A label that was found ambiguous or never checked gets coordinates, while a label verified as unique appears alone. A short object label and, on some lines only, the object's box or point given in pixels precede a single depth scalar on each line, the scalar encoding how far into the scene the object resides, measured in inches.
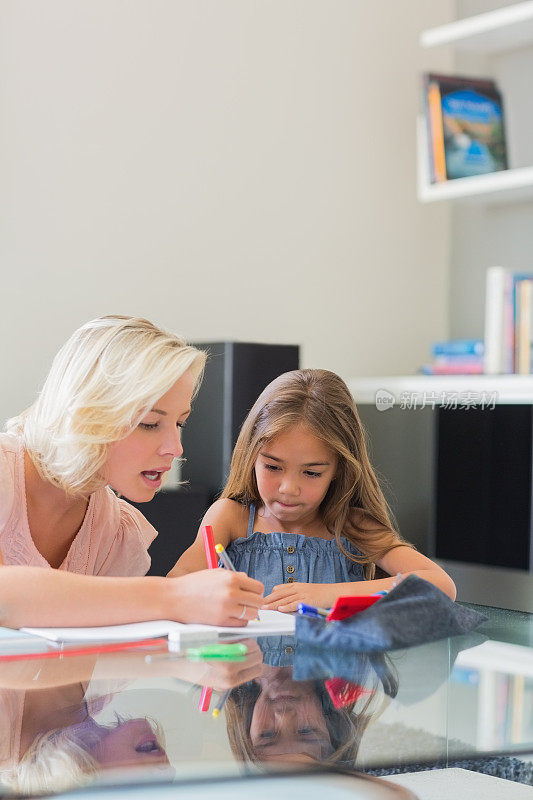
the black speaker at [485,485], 108.7
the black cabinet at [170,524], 85.1
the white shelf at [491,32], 110.2
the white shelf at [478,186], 109.9
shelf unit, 110.0
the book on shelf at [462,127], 113.6
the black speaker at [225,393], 93.6
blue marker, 38.6
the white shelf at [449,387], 102.8
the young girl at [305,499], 56.9
